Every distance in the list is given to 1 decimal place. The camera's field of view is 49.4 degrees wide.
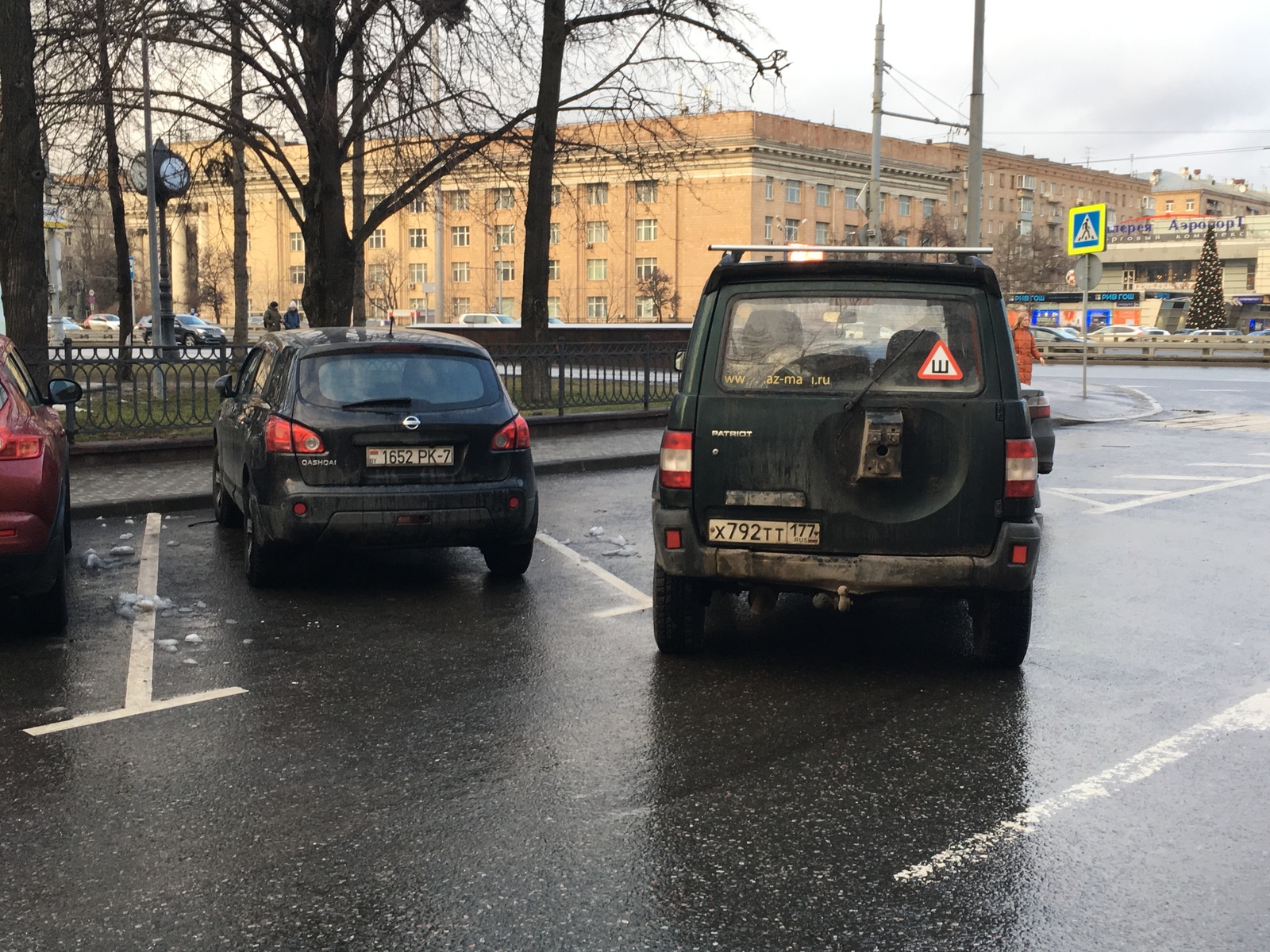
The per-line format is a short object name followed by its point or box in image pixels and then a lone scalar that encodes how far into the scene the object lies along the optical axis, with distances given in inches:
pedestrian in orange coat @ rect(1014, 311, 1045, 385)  736.3
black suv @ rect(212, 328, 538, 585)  309.7
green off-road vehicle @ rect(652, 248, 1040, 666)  235.1
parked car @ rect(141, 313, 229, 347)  2234.3
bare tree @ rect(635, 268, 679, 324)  3206.2
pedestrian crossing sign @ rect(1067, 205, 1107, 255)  938.1
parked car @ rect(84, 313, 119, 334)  2815.0
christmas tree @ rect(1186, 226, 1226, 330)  3056.1
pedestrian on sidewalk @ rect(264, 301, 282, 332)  1847.9
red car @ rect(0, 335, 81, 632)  252.7
